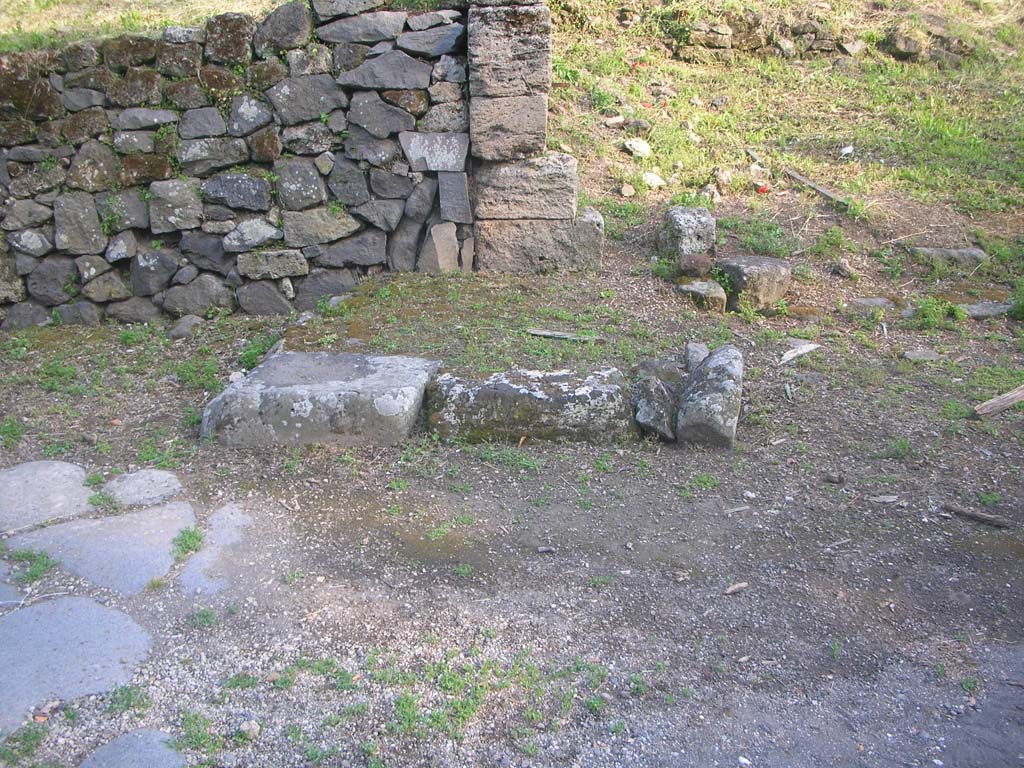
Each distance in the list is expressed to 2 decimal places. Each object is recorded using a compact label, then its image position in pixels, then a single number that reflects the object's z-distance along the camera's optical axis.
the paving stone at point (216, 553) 3.41
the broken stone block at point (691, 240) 6.38
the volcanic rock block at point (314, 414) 4.43
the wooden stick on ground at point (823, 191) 7.46
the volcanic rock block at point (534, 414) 4.50
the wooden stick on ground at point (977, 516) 3.77
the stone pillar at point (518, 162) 5.77
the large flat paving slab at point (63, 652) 2.78
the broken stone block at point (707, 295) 6.11
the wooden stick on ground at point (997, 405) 4.71
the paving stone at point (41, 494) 3.86
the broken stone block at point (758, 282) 6.13
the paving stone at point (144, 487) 4.00
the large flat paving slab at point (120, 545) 3.45
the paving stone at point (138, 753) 2.54
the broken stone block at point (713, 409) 4.40
